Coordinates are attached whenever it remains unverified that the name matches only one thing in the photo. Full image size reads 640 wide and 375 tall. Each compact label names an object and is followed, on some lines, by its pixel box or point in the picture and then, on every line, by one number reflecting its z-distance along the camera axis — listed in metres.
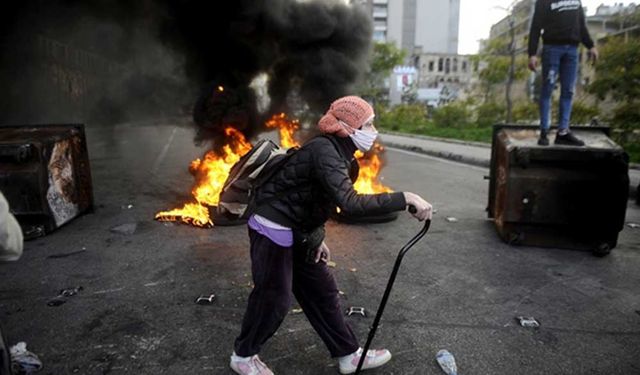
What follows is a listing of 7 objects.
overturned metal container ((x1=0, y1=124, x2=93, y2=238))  5.16
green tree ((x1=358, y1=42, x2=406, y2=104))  28.56
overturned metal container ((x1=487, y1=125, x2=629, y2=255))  4.73
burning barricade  6.12
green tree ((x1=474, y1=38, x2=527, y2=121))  19.23
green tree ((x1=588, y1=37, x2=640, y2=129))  11.01
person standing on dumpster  5.34
